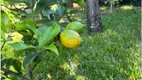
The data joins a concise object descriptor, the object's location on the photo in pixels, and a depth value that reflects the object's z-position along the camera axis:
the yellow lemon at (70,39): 0.68
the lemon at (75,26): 0.75
